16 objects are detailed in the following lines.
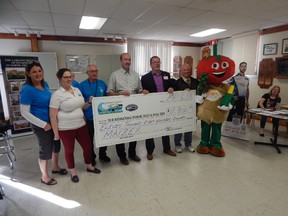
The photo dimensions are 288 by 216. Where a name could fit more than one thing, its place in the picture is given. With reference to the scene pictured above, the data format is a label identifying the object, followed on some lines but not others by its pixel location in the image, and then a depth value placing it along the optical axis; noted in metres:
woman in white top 2.00
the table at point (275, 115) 2.97
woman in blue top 1.93
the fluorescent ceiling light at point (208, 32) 4.89
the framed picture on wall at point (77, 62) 5.52
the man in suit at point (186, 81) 2.81
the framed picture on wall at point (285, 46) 4.41
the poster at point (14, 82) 3.87
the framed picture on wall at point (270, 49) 4.67
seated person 3.78
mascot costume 2.71
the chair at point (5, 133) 2.71
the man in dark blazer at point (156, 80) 2.61
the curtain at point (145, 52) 5.86
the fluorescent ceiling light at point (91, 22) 3.80
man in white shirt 2.49
